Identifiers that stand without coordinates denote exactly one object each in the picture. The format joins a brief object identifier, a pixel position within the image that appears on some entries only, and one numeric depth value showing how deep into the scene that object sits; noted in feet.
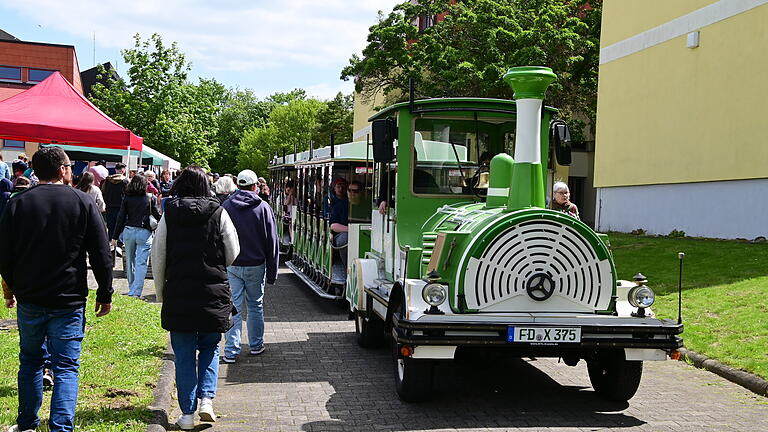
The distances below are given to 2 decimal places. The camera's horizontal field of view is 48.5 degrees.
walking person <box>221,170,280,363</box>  27.55
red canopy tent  40.42
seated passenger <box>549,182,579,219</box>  32.17
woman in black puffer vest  19.30
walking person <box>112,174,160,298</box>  39.11
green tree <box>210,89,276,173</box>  367.04
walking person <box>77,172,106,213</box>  38.24
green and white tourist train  21.59
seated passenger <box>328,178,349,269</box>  43.83
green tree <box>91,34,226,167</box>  98.84
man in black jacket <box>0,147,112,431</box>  17.20
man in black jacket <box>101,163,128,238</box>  48.08
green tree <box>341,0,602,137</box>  104.42
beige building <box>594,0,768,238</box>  66.28
